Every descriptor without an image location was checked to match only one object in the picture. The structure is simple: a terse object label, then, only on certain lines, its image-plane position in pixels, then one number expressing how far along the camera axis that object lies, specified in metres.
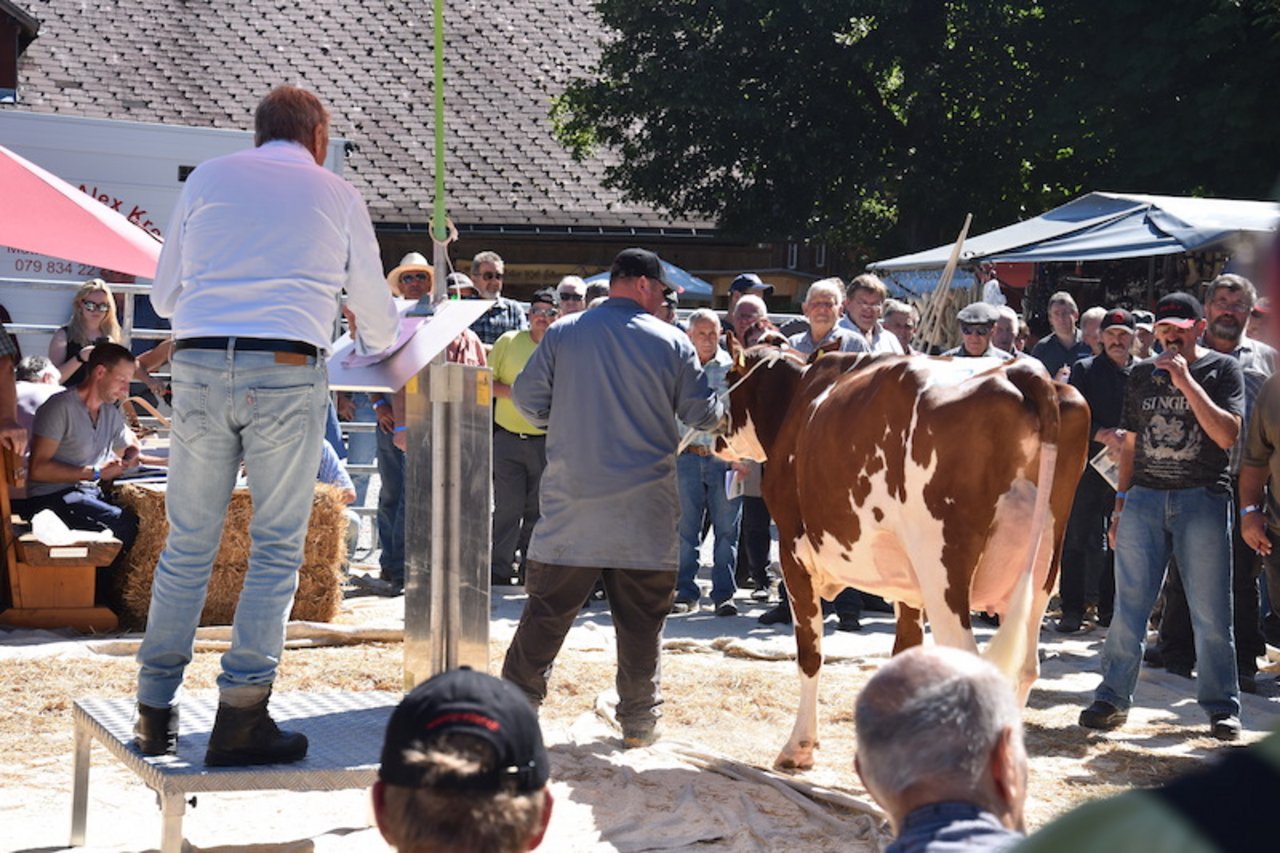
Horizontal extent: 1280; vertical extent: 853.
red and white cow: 6.35
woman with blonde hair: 11.00
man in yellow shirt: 11.62
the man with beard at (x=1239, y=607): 8.49
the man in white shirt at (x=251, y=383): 4.92
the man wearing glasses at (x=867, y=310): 10.01
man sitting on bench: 9.95
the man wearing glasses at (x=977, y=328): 9.70
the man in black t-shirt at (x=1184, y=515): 7.93
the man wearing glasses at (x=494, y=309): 12.25
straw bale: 9.92
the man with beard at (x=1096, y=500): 10.72
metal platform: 4.86
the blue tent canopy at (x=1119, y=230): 12.89
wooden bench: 9.67
